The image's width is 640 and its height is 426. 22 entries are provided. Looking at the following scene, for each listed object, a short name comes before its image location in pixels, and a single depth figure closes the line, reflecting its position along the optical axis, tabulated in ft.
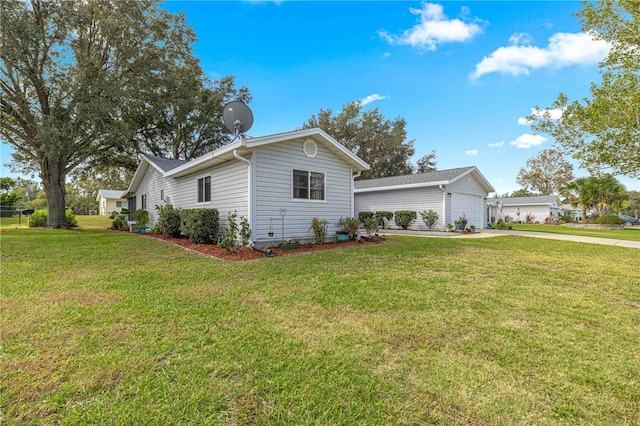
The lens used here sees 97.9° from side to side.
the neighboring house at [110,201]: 125.90
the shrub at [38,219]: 53.62
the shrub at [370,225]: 33.08
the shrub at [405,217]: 50.32
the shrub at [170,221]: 36.24
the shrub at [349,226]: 32.04
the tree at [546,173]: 130.00
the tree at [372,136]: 100.83
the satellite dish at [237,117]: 29.86
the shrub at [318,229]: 29.43
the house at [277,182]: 25.88
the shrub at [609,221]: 67.58
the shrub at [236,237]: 24.40
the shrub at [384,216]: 52.88
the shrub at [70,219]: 53.29
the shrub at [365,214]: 53.26
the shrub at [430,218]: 47.32
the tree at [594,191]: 76.23
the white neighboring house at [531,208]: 111.04
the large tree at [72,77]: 38.93
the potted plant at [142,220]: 47.64
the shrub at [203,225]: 28.09
